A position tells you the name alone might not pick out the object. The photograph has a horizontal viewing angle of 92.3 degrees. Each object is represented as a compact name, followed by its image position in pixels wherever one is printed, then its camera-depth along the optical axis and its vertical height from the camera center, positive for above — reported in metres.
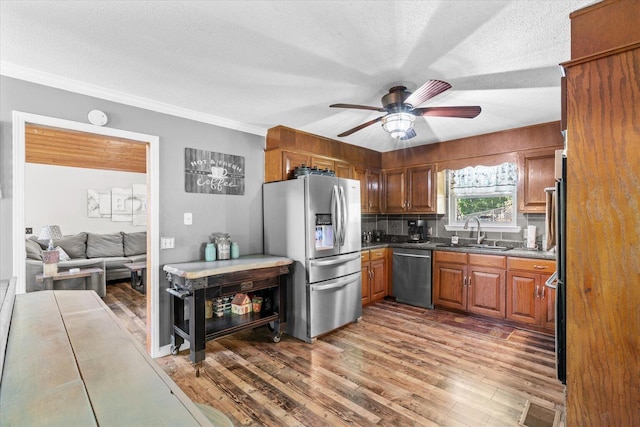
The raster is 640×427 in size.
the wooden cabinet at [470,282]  3.60 -0.83
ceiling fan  2.23 +0.80
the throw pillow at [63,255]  5.14 -0.62
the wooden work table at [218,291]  2.54 -0.66
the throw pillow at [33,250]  4.51 -0.48
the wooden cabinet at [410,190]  4.41 +0.40
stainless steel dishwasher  4.12 -0.84
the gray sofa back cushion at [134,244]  6.20 -0.53
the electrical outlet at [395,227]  5.07 -0.19
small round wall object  2.46 +0.81
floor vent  1.90 -1.29
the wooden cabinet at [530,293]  3.26 -0.86
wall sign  3.09 +0.47
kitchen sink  3.84 -0.41
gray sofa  4.47 -0.65
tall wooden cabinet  1.22 -0.01
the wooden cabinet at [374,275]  4.13 -0.82
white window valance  4.05 +0.50
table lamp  4.25 -0.60
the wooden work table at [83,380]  0.64 -0.41
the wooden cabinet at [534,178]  3.52 +0.44
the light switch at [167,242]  2.88 -0.24
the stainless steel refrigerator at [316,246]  3.17 -0.32
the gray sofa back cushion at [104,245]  5.77 -0.52
